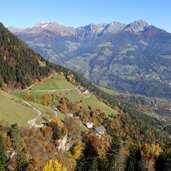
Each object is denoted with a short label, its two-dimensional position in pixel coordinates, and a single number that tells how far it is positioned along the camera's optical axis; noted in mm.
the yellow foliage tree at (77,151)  74235
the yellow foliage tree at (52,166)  49061
